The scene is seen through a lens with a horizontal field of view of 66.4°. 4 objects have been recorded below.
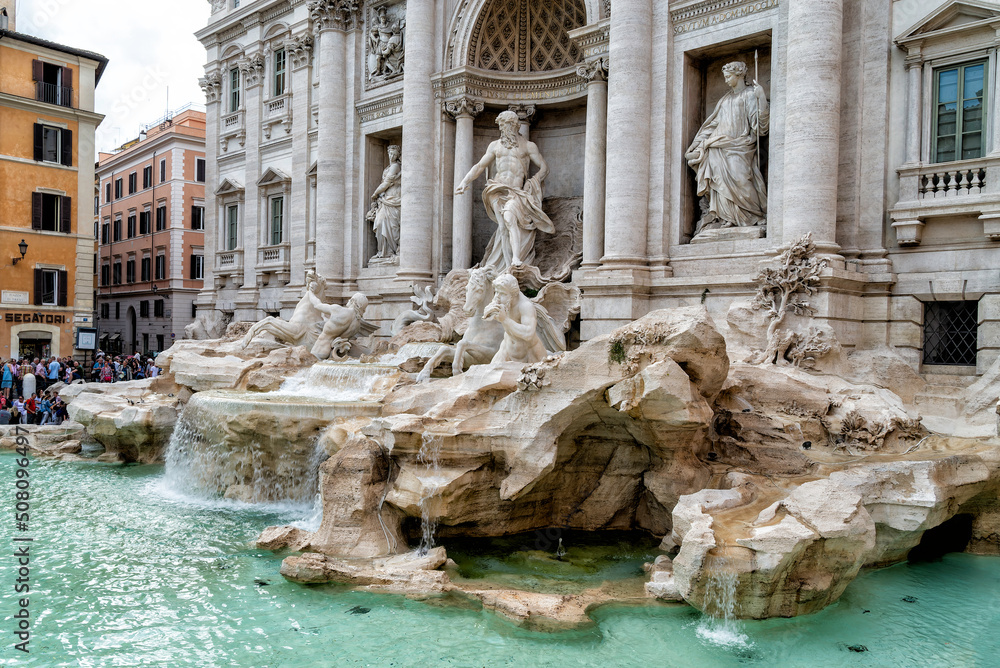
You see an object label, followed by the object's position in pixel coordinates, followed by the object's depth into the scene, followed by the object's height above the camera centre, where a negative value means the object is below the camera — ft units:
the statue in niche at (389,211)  62.23 +8.36
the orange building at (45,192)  83.20 +13.15
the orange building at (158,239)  116.57 +11.28
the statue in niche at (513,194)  50.06 +7.91
